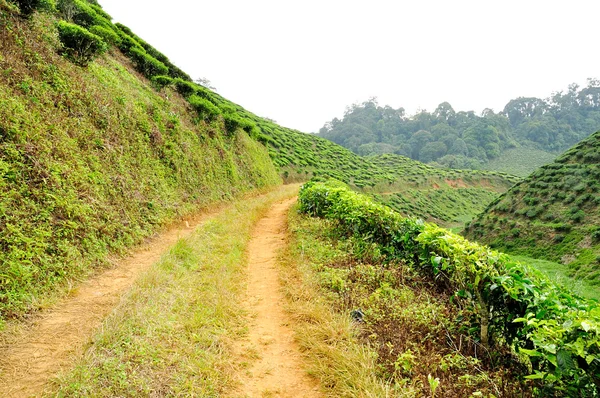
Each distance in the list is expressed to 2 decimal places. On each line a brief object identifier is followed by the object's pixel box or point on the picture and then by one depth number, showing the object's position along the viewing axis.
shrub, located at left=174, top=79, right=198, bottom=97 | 15.86
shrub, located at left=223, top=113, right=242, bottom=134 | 18.70
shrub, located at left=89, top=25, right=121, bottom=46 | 11.22
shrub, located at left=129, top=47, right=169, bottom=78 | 14.24
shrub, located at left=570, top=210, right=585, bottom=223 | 18.51
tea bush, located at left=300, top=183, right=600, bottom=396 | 2.26
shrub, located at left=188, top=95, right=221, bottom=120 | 15.45
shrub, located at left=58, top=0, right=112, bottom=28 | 10.62
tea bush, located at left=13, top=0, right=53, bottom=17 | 7.24
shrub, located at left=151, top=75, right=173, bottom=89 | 14.18
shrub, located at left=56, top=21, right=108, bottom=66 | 8.09
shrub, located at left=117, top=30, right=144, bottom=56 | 14.60
